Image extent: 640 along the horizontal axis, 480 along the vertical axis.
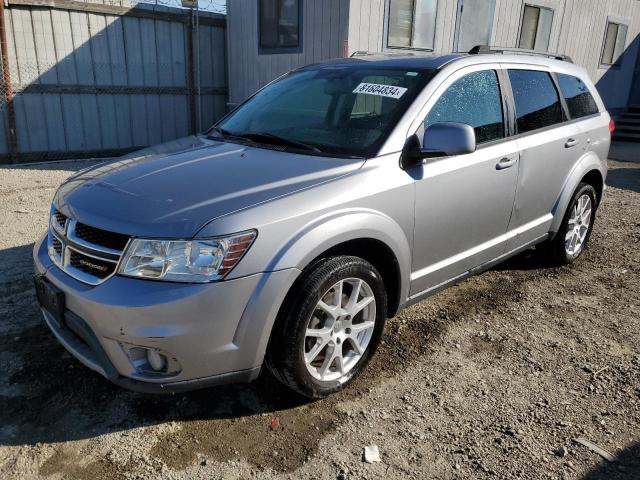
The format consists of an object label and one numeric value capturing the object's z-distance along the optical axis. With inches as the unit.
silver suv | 94.0
